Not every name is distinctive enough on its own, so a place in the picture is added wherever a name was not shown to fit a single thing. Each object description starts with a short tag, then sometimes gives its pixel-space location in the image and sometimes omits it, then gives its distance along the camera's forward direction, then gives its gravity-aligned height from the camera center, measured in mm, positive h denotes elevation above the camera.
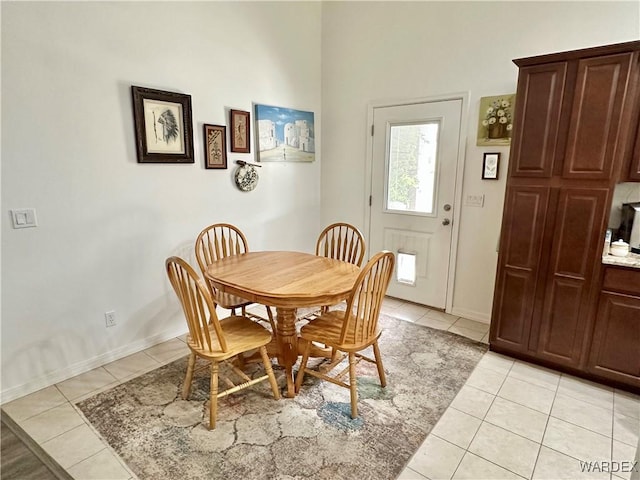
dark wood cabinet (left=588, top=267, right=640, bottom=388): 2143 -916
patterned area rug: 1678 -1351
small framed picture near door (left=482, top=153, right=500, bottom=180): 2936 +89
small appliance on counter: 2285 -311
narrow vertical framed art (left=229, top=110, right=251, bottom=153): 3115 +368
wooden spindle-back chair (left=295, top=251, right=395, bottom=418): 1883 -886
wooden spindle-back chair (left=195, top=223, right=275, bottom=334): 2533 -612
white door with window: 3229 -154
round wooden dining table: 1906 -623
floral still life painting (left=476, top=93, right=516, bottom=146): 2834 +458
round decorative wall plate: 3215 -33
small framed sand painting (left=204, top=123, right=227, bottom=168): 2929 +222
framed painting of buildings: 3389 +400
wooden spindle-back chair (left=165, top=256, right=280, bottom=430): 1765 -932
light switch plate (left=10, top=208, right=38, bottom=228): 2045 -272
